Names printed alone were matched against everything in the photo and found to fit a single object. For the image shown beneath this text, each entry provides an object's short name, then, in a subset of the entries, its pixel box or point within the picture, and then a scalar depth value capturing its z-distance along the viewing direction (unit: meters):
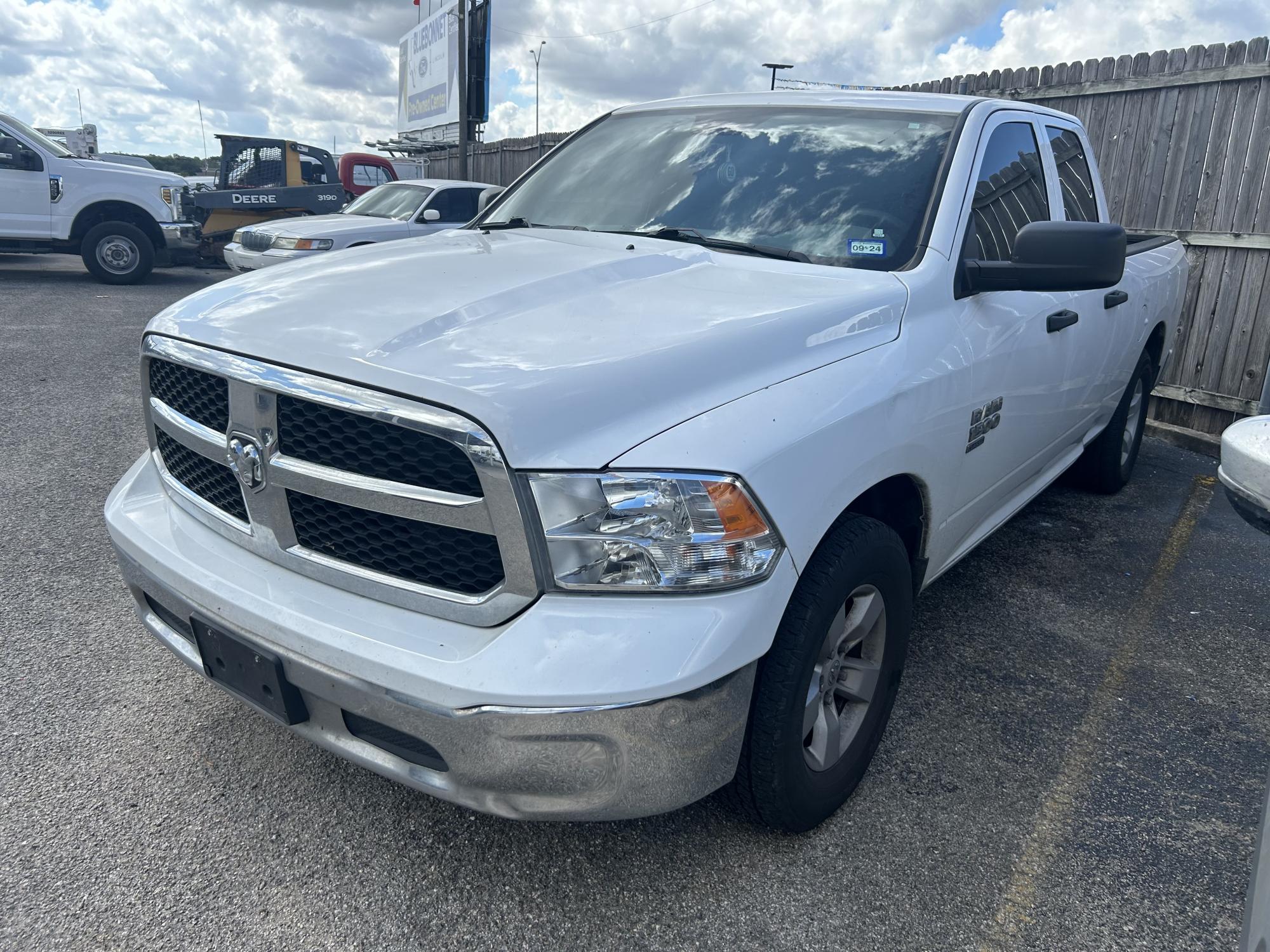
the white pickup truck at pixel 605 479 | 1.74
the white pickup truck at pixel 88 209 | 11.56
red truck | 17.94
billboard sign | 21.38
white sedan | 10.06
